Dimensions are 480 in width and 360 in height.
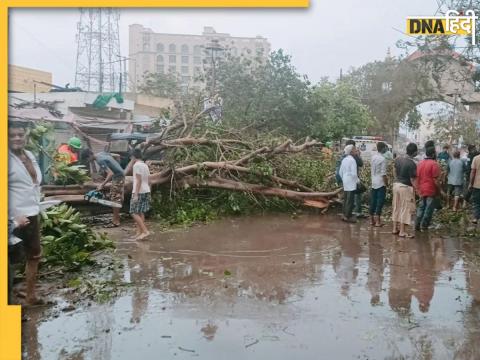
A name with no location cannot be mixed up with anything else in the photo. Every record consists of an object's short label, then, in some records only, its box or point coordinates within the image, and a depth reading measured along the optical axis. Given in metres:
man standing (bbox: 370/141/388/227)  9.18
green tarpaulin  22.49
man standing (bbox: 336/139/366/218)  10.33
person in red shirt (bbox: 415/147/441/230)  8.63
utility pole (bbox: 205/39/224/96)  19.65
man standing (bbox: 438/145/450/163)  12.79
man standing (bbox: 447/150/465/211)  10.92
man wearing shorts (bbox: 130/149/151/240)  8.03
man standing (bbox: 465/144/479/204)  11.24
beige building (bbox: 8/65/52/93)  23.98
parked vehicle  22.02
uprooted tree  10.00
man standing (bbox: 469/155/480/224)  9.38
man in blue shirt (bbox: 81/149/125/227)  9.65
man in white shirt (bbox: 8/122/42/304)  3.94
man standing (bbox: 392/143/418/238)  8.27
